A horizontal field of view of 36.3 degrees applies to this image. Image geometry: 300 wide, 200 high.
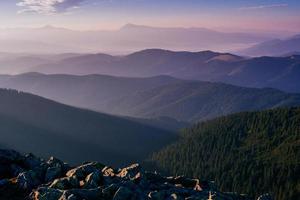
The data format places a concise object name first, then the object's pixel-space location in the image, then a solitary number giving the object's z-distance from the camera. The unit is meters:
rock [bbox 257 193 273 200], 77.62
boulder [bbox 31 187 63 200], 67.06
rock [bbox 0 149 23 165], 88.12
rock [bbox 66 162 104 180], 78.91
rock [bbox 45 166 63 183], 80.94
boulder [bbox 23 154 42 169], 88.59
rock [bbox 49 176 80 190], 72.38
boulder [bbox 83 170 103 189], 73.62
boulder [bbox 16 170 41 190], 74.00
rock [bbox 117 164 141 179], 81.66
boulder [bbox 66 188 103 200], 66.88
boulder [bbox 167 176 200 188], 85.43
